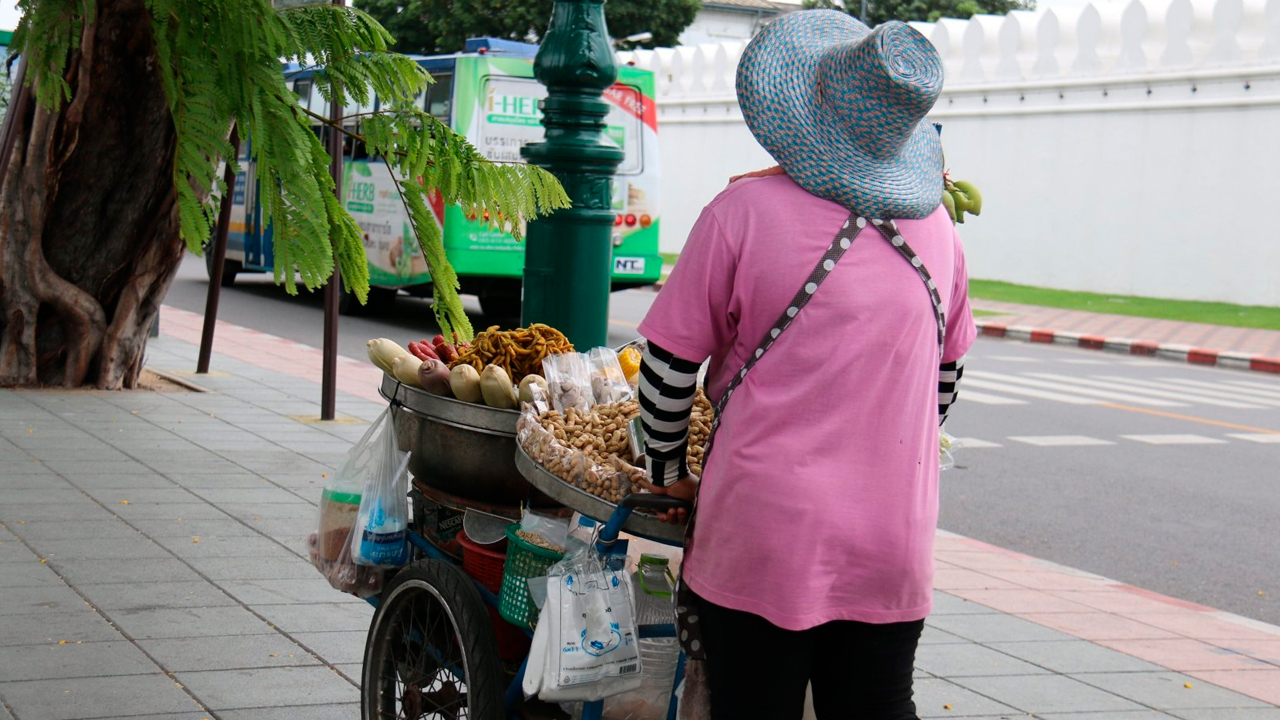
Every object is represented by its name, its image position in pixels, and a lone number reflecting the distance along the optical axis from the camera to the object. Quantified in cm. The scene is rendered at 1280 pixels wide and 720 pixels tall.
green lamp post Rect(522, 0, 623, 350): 482
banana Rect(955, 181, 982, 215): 321
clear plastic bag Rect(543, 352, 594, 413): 320
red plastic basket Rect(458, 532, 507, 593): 328
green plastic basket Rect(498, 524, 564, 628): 304
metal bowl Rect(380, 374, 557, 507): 326
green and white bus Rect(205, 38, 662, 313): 1424
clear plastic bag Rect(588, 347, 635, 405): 328
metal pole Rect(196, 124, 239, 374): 929
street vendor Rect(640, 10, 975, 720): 244
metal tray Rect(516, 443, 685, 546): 274
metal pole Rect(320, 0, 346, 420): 867
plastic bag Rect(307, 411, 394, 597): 363
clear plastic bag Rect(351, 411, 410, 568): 353
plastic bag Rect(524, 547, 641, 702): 279
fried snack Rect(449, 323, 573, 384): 346
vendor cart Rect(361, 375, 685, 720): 308
